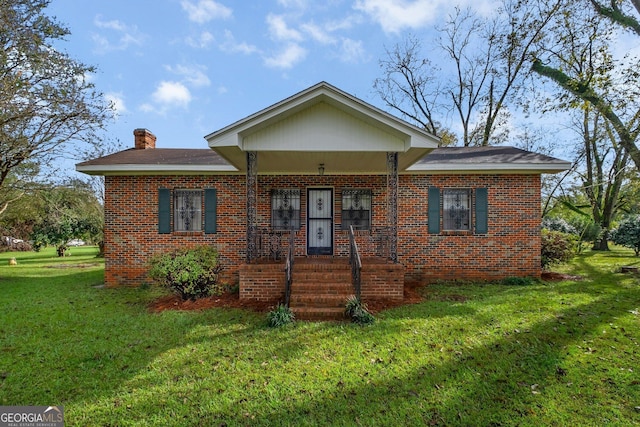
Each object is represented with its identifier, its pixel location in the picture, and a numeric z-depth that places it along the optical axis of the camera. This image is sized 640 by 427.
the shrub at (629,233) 15.23
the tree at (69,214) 14.74
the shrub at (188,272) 6.71
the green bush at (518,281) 8.44
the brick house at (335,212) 8.87
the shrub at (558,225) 23.03
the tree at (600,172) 18.31
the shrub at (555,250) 9.45
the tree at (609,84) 10.14
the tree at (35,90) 8.91
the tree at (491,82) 17.06
